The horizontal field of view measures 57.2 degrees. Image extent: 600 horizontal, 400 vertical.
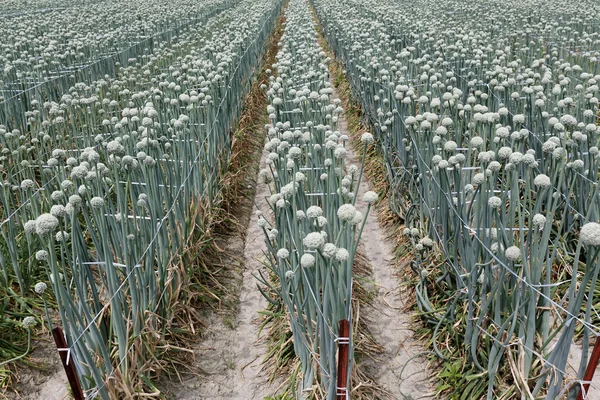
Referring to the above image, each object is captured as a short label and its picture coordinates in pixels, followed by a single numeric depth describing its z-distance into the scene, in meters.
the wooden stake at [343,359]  2.57
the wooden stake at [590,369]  2.29
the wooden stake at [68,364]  2.54
